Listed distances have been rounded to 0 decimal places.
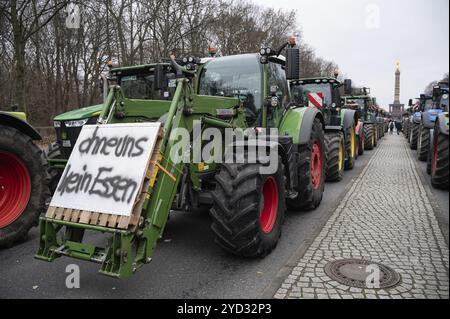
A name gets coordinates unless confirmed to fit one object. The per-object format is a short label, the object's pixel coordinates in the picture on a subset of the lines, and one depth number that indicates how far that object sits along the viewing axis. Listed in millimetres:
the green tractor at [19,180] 4445
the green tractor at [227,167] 3260
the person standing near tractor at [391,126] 34653
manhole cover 3441
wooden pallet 3098
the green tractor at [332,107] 9398
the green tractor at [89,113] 6052
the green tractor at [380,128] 23369
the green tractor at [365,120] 14343
